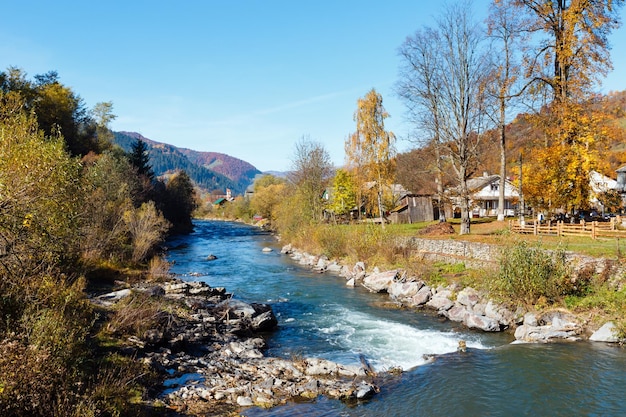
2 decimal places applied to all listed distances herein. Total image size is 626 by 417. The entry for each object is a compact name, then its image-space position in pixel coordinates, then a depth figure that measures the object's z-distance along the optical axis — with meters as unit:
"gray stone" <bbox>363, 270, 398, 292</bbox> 23.77
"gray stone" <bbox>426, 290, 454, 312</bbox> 19.16
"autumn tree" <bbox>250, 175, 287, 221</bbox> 76.46
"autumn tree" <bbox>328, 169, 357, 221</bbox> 51.75
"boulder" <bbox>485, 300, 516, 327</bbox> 16.75
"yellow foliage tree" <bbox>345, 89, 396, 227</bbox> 38.06
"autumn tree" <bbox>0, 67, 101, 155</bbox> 40.41
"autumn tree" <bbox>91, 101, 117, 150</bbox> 67.75
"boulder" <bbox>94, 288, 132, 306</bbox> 16.09
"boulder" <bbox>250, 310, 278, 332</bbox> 16.89
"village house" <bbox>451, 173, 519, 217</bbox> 60.50
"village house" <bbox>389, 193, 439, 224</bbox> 51.06
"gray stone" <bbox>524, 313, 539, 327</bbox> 15.98
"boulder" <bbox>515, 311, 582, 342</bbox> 15.15
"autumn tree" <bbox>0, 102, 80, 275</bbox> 8.95
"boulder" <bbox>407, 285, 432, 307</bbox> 20.45
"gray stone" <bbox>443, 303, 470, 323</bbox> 17.86
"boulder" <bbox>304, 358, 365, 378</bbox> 12.55
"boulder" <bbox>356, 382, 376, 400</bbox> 11.08
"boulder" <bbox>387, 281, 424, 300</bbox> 21.61
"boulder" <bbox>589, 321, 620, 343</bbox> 14.35
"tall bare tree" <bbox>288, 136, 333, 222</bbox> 45.62
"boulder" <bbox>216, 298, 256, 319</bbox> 17.73
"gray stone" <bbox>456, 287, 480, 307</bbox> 18.62
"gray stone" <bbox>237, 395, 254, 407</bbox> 10.42
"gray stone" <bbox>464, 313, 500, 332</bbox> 16.45
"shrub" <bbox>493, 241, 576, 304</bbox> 16.81
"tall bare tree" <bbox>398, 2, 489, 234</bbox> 28.67
